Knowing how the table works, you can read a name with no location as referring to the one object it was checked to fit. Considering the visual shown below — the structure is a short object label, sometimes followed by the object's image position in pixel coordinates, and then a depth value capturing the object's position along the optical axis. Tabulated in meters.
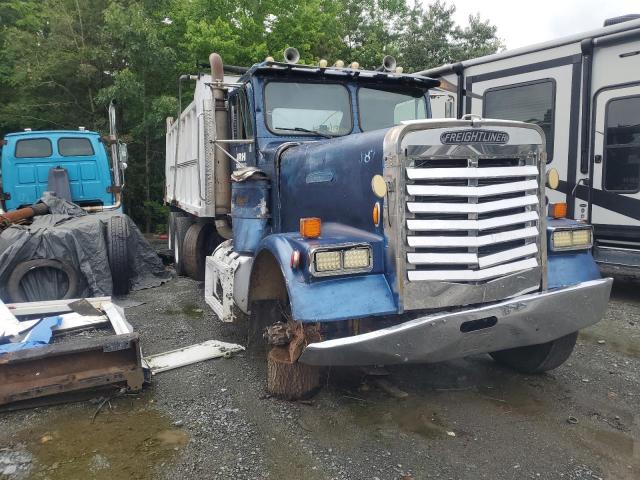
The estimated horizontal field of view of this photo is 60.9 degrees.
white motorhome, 6.72
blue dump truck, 3.17
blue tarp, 3.95
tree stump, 3.72
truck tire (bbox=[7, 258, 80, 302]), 6.20
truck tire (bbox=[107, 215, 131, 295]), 6.95
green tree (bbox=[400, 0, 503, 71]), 21.98
